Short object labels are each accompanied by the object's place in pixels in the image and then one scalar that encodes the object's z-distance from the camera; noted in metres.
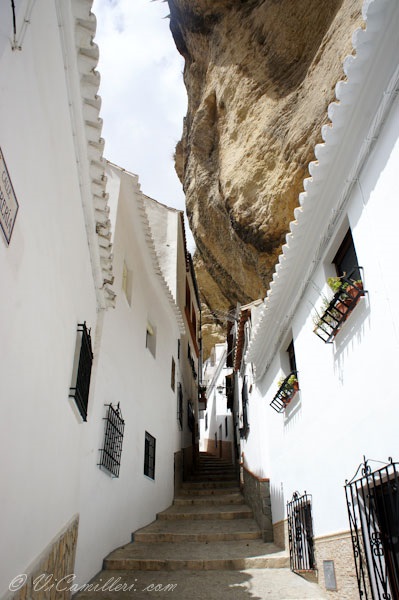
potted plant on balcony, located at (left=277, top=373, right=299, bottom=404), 6.47
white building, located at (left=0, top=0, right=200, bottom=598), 2.80
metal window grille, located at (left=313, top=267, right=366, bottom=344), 4.33
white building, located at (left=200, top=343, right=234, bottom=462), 21.22
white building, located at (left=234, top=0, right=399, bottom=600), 3.69
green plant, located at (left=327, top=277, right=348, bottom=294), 4.49
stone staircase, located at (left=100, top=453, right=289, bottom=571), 6.41
